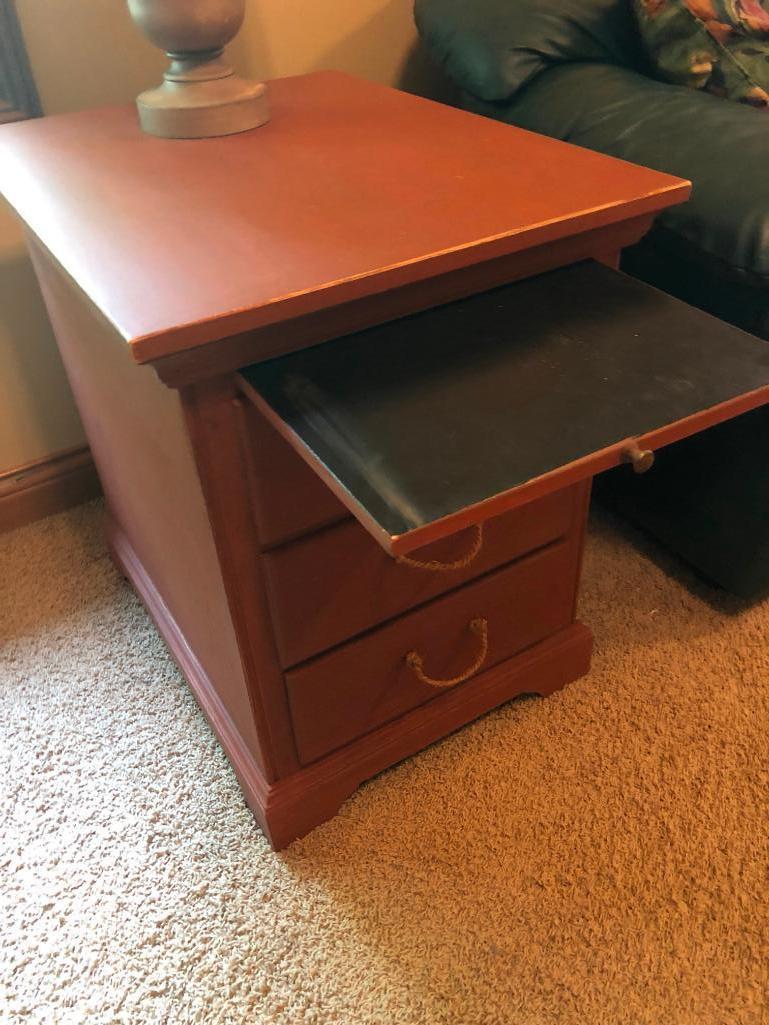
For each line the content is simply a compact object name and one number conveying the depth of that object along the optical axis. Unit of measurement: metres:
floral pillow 1.10
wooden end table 0.58
